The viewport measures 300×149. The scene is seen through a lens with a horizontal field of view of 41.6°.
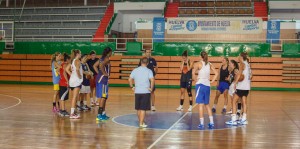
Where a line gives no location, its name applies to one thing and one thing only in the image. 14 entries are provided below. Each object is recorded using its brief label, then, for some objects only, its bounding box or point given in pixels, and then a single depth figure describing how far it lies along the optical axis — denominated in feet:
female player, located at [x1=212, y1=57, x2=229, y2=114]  38.96
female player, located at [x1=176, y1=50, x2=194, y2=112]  39.57
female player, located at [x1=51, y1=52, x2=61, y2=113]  36.42
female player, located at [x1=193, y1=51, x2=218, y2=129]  29.75
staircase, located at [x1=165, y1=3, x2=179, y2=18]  96.76
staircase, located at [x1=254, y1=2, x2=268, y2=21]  92.48
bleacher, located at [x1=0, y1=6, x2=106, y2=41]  93.71
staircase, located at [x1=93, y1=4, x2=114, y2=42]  91.32
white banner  75.97
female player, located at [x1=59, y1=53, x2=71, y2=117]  35.22
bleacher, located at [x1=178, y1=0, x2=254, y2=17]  94.27
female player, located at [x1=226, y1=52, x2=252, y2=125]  31.32
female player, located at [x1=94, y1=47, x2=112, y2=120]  32.81
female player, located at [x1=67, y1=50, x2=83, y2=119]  33.42
